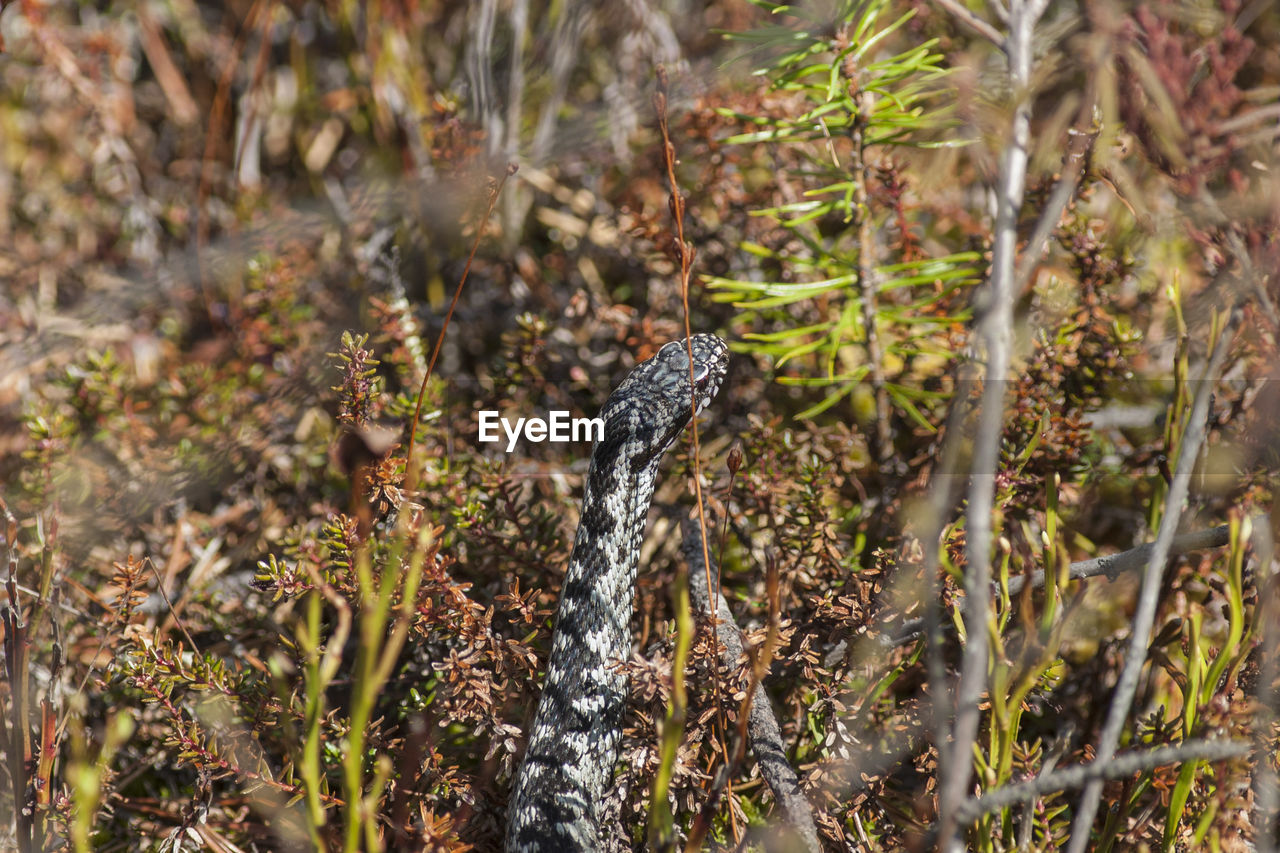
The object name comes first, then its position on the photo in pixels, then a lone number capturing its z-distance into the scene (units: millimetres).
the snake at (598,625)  2406
